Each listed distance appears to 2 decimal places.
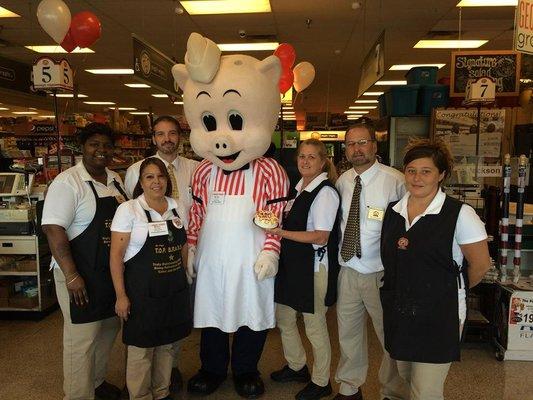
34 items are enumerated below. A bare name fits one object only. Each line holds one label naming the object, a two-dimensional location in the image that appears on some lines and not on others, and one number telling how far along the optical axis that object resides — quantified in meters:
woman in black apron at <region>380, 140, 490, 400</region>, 1.96
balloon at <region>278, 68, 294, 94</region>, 3.53
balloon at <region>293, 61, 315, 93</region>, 4.61
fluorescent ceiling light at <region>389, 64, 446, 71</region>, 9.57
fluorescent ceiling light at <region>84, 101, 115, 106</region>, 15.77
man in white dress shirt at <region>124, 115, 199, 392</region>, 2.91
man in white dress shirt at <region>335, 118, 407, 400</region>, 2.44
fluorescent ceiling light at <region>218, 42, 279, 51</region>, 7.79
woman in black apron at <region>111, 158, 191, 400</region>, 2.29
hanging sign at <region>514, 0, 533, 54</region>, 3.03
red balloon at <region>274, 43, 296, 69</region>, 3.23
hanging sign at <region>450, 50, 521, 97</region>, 5.37
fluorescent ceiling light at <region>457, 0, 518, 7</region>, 5.73
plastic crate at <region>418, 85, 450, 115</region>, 5.32
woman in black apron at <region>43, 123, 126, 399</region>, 2.37
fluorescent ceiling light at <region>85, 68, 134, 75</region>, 9.95
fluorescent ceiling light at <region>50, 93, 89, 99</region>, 13.63
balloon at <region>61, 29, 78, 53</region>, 4.43
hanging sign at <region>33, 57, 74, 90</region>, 3.51
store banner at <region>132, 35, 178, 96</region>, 4.65
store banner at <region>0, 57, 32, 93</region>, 7.80
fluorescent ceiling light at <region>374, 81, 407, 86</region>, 11.75
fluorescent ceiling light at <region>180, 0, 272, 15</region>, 5.73
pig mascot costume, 2.55
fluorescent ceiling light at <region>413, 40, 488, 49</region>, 7.66
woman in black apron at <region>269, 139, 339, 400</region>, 2.50
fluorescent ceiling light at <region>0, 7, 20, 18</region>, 6.08
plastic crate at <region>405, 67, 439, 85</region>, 5.49
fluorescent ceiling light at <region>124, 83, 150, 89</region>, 11.99
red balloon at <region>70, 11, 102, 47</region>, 4.39
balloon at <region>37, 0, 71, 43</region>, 3.99
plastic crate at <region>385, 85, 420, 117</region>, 5.35
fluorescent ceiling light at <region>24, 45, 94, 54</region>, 8.11
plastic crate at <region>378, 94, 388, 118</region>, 5.94
